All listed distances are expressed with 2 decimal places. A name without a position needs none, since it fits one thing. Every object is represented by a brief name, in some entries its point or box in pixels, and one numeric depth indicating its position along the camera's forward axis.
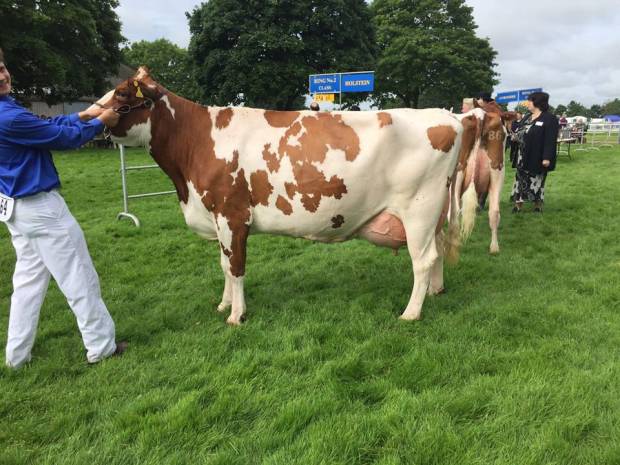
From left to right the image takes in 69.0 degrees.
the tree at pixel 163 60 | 53.54
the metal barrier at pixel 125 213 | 7.99
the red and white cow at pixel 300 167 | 3.92
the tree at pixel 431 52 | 36.22
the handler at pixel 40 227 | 3.01
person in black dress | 8.26
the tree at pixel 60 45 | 22.64
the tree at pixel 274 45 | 27.79
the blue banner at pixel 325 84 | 15.94
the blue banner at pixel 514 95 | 26.09
